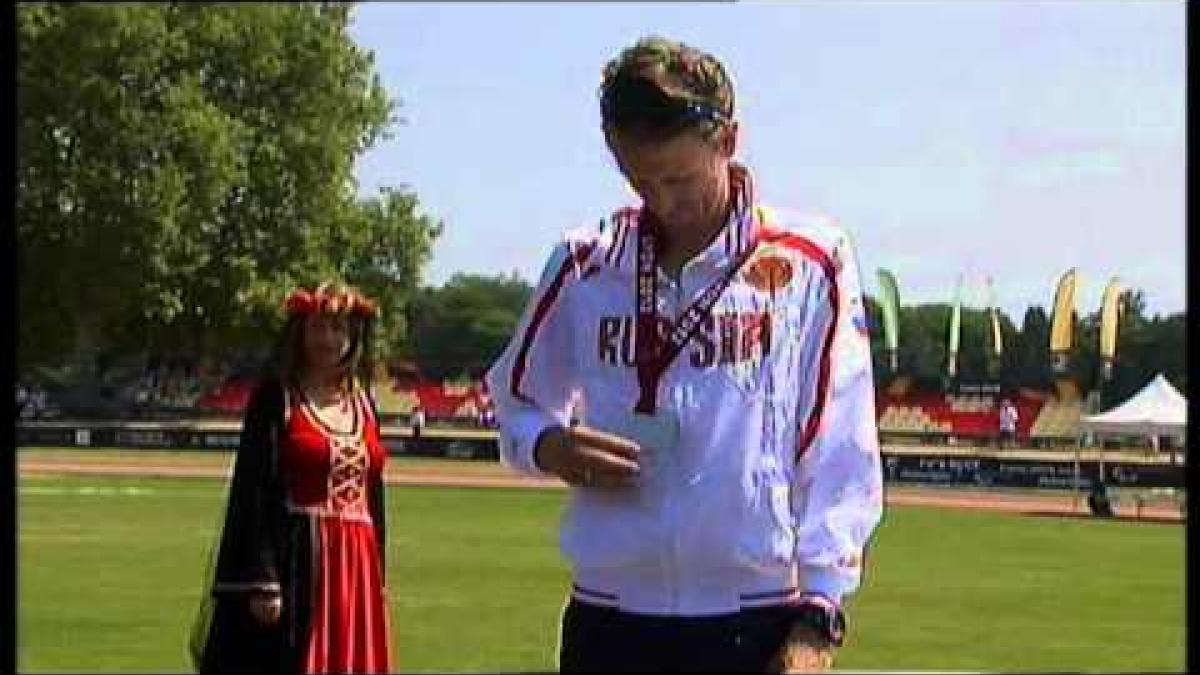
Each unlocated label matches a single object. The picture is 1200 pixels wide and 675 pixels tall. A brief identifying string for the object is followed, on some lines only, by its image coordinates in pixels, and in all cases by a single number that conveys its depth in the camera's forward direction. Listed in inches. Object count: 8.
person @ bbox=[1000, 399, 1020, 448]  1659.7
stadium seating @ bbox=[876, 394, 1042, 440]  1566.2
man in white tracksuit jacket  110.4
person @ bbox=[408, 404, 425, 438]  1888.5
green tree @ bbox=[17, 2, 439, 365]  1873.8
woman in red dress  243.4
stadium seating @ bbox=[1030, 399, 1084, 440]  1644.9
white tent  1079.6
